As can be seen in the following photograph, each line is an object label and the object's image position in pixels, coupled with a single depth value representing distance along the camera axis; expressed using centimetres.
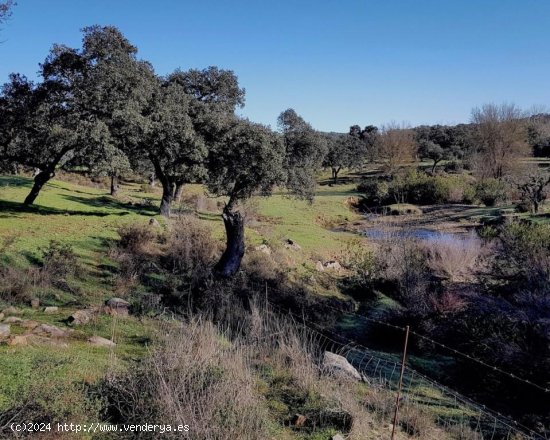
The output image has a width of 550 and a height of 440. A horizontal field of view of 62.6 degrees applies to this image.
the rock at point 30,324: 693
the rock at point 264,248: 1653
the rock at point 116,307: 847
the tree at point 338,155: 5775
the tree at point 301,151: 2453
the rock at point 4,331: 607
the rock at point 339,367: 657
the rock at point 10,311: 786
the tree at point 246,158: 2050
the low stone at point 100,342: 656
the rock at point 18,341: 584
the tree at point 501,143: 4672
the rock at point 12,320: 709
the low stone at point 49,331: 669
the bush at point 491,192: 3909
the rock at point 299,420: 510
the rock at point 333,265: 1744
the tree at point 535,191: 3174
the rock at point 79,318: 762
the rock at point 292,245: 1903
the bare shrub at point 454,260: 1459
